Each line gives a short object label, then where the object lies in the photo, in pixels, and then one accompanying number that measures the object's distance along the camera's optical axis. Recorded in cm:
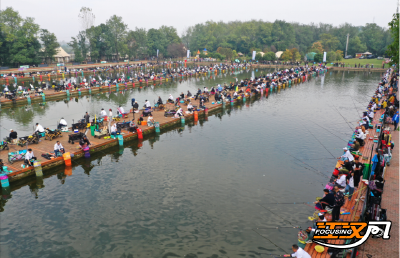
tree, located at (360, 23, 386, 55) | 9850
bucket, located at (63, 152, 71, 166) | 1816
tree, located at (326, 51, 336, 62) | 8664
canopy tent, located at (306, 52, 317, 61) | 8887
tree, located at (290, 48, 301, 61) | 8881
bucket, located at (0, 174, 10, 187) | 1546
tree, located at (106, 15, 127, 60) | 9169
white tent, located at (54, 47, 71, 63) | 8122
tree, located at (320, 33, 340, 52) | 10072
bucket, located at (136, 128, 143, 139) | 2314
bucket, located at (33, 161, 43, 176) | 1667
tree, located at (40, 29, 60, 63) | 7444
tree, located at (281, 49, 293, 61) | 8919
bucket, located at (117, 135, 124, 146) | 2153
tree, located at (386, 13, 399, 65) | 2777
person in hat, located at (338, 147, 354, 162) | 1614
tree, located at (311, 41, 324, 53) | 9669
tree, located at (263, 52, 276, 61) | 9100
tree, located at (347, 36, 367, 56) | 9869
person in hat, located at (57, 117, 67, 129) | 2311
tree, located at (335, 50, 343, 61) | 8669
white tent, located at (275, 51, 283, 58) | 9350
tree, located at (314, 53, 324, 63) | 8688
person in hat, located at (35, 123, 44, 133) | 2152
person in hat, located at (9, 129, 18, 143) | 2025
